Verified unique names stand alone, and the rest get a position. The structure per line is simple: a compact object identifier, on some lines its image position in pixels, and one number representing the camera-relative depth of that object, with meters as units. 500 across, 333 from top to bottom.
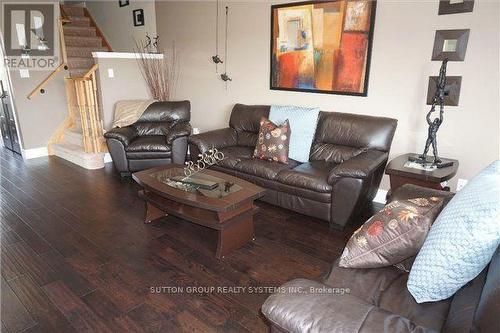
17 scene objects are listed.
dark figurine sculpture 2.46
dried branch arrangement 5.15
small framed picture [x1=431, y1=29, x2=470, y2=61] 2.63
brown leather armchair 3.92
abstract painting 3.17
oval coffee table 2.25
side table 2.38
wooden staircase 4.46
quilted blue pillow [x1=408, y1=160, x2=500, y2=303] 1.02
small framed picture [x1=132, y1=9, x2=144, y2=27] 5.36
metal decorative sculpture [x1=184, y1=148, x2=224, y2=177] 3.39
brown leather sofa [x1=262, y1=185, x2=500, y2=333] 0.89
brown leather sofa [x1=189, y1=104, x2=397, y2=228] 2.63
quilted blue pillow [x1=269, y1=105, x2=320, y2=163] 3.34
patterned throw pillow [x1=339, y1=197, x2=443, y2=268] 1.36
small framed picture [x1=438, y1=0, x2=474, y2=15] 2.56
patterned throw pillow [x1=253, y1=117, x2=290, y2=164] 3.25
